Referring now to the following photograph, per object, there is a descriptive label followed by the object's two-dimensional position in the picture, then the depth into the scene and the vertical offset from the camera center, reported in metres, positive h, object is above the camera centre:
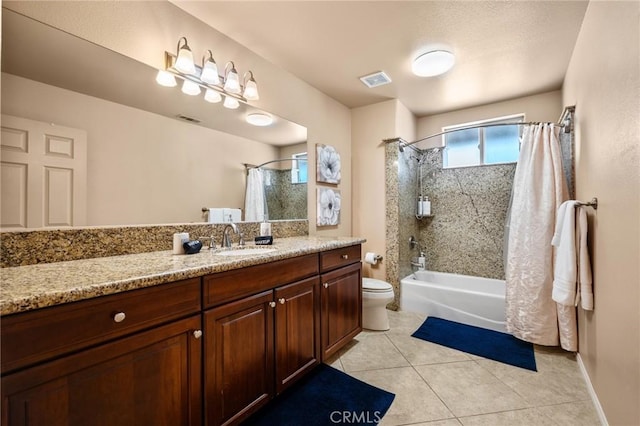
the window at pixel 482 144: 3.11 +0.85
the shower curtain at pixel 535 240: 2.18 -0.22
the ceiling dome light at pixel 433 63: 2.13 +1.25
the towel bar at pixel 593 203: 1.52 +0.06
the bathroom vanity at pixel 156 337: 0.76 -0.45
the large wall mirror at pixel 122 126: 1.17 +0.49
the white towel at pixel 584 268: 1.55 -0.32
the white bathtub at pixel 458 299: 2.59 -0.88
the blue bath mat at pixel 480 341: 2.09 -1.11
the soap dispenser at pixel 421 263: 3.43 -0.62
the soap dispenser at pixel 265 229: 2.10 -0.11
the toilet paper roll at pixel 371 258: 3.02 -0.49
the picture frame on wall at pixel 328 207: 2.75 +0.09
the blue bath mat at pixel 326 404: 1.46 -1.10
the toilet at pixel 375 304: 2.49 -0.83
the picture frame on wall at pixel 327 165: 2.73 +0.53
